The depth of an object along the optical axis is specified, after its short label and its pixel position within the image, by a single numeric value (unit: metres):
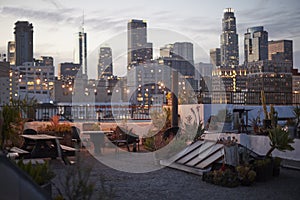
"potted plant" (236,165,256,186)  7.47
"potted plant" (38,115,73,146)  12.70
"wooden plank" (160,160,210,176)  8.55
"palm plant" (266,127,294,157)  8.16
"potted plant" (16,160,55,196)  5.14
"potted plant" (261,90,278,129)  11.87
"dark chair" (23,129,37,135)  12.05
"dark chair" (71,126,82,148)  12.80
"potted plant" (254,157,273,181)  7.85
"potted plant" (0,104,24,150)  7.72
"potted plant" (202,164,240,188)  7.39
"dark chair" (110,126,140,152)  12.65
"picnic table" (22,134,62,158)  9.91
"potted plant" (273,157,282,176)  8.30
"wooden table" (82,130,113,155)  12.06
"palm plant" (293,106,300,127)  12.00
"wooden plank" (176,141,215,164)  9.43
